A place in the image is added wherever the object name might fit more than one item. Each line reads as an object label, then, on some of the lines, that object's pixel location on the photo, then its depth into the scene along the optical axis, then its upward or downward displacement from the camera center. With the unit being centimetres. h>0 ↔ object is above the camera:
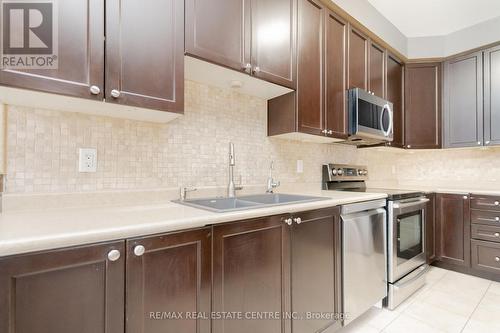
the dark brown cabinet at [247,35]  128 +76
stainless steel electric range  197 -55
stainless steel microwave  211 +45
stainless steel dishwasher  163 -63
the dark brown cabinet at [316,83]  178 +66
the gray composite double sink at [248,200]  151 -22
